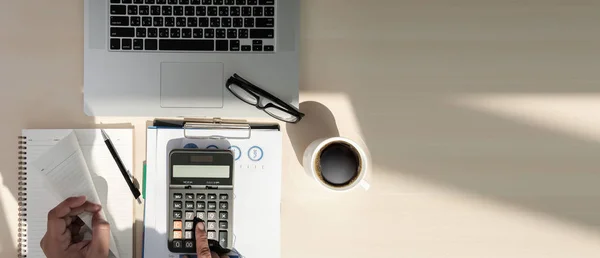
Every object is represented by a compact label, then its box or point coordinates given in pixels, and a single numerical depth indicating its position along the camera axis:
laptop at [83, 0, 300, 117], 0.87
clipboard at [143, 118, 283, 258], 0.88
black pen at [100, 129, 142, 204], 0.88
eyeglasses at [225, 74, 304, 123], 0.86
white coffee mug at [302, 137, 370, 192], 0.82
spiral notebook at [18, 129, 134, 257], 0.88
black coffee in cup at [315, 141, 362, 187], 0.84
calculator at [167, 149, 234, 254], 0.87
